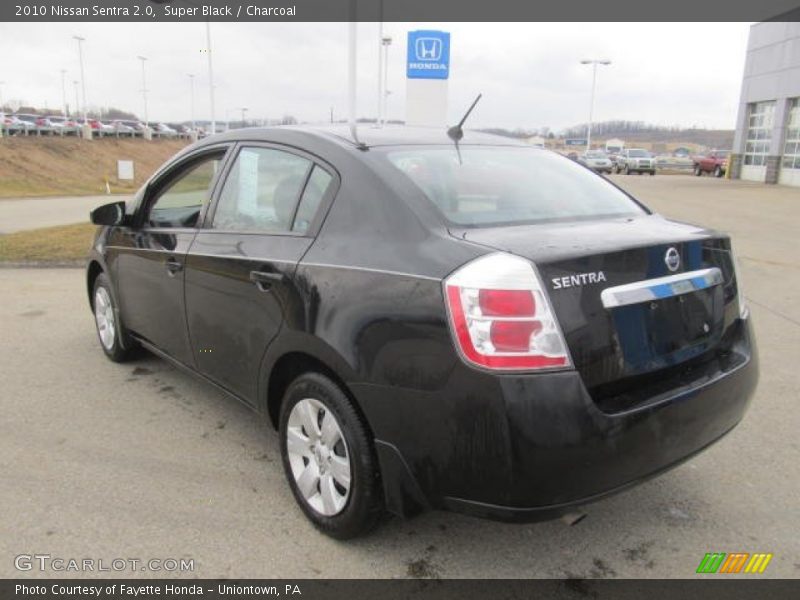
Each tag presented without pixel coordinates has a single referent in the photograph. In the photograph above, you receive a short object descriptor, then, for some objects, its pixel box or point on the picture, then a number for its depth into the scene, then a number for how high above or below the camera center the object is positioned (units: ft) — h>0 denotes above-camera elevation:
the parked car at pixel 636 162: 141.49 -1.57
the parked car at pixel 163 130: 252.36 +5.03
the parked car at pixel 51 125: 186.60 +4.52
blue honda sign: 59.16 +8.23
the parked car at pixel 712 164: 130.73 -1.61
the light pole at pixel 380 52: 56.75 +10.21
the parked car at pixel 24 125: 179.01 +4.02
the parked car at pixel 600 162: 146.82 -1.88
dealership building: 93.40 +7.09
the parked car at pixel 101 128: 201.94 +4.24
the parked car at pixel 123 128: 220.84 +4.93
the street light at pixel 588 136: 184.51 +4.68
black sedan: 7.11 -2.06
